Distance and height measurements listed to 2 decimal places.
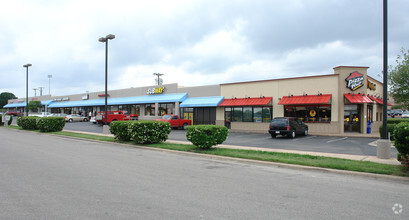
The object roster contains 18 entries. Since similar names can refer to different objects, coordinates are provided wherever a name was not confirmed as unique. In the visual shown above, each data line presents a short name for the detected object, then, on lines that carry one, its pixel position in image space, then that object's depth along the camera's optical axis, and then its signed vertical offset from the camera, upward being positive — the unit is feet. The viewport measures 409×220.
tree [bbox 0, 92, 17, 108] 390.81 +25.36
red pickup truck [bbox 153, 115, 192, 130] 96.84 -2.24
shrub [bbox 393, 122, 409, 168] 25.60 -2.23
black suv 63.84 -2.74
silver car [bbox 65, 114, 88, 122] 146.10 -2.14
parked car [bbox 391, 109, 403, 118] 202.22 +3.08
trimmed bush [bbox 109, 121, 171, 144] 49.49 -3.00
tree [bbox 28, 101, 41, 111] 193.86 +6.93
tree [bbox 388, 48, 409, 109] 76.38 +9.72
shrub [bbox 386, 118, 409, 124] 69.51 -1.27
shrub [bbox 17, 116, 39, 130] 90.43 -2.86
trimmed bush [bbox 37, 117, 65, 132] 81.05 -3.01
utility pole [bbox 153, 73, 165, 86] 229.88 +30.84
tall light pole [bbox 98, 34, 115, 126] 66.95 +16.69
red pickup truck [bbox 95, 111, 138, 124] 110.97 -0.70
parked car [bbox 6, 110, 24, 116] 195.62 +0.48
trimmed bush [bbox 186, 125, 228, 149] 40.73 -3.02
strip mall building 76.59 +4.30
